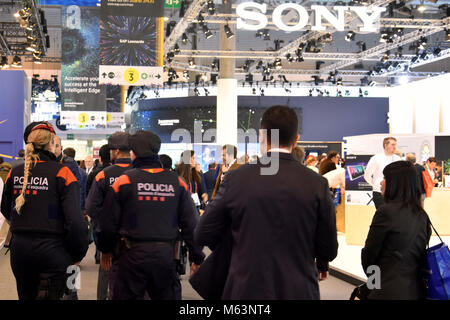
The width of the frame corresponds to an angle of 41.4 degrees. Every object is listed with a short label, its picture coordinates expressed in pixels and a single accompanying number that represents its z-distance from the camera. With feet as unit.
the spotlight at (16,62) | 68.26
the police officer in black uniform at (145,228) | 11.21
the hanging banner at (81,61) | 36.47
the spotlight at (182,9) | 54.68
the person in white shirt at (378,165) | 28.50
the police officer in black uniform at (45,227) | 11.19
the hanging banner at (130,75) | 31.86
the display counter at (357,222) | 31.76
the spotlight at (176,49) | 65.82
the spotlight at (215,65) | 82.43
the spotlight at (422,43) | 63.31
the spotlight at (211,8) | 49.34
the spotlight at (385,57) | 73.20
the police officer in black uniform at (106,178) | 15.09
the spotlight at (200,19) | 53.06
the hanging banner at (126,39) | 31.94
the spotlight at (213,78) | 87.22
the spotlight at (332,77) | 85.76
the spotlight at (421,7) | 50.23
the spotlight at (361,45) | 72.81
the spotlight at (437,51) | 71.91
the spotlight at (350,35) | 58.46
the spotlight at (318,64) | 89.25
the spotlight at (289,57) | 70.74
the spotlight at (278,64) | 73.28
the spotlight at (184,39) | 60.64
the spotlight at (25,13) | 47.39
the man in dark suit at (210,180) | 30.45
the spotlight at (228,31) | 55.93
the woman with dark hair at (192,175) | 25.49
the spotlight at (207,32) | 55.91
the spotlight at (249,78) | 87.31
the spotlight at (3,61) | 68.03
